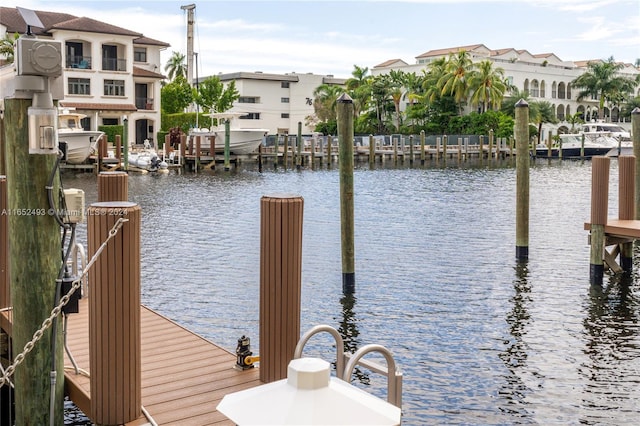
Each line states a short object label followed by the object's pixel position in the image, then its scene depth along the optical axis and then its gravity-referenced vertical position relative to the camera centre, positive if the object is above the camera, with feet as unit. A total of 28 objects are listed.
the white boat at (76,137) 149.28 +4.25
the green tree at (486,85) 260.21 +25.29
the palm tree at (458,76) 263.90 +28.76
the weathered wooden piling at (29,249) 18.39 -2.21
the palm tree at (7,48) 173.70 +25.12
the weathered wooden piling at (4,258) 28.86 -3.79
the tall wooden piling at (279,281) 21.71 -3.52
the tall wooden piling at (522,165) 53.76 -0.44
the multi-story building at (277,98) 296.30 +24.04
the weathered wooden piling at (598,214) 46.85 -3.45
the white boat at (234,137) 187.42 +5.33
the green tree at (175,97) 244.22 +19.77
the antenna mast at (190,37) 264.19 +43.48
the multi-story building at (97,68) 198.90 +24.41
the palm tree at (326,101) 291.58 +22.44
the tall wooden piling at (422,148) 223.73 +3.21
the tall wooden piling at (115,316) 18.81 -3.97
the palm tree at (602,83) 309.42 +30.86
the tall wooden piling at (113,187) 30.81 -1.15
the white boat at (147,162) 166.40 -0.74
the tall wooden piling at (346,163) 45.39 -0.25
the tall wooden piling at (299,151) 197.16 +1.90
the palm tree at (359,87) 281.95 +26.96
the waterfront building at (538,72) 290.29 +34.14
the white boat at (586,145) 237.45 +4.40
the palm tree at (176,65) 335.26 +41.38
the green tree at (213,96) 252.01 +20.82
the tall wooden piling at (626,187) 51.67 -1.91
